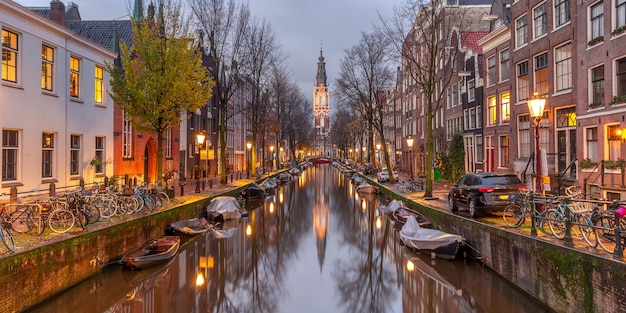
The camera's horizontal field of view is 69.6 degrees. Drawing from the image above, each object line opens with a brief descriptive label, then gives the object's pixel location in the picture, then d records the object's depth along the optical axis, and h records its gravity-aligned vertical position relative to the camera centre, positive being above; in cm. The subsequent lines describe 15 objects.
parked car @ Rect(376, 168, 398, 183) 4258 -156
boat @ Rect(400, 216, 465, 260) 1535 -289
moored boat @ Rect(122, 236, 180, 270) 1385 -299
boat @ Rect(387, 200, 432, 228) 1966 -270
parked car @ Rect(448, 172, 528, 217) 1608 -115
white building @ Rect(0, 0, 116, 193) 1891 +271
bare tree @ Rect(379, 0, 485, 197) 2585 +762
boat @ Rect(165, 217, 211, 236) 1930 -296
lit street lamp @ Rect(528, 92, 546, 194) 1436 +146
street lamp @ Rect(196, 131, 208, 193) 2877 +137
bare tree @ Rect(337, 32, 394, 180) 4118 +845
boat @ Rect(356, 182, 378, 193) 3959 -253
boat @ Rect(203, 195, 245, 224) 2427 -273
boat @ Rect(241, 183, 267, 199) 3509 -244
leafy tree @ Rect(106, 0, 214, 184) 2205 +412
